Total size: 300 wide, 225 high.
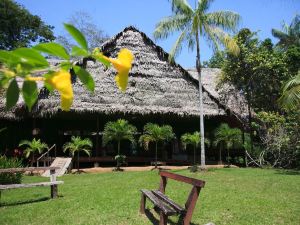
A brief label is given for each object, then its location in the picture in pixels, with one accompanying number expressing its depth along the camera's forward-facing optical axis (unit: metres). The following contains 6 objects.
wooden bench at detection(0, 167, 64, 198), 4.86
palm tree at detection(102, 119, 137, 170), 9.79
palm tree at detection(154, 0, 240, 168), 8.88
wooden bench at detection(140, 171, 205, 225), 3.17
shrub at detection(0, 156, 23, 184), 6.03
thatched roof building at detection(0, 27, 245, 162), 10.48
